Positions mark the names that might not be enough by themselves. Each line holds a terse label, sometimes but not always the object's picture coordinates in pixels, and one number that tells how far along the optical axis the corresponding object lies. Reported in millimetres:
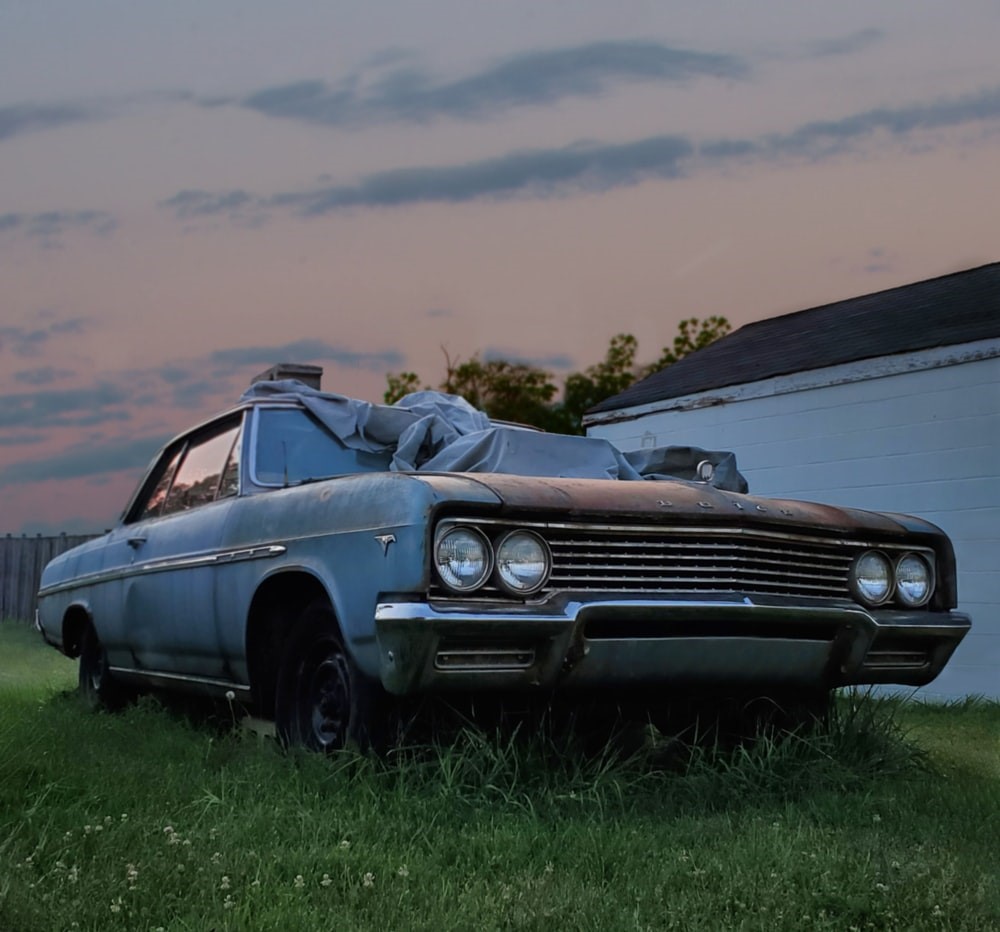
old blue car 4324
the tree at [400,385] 36781
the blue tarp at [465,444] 5527
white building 9805
